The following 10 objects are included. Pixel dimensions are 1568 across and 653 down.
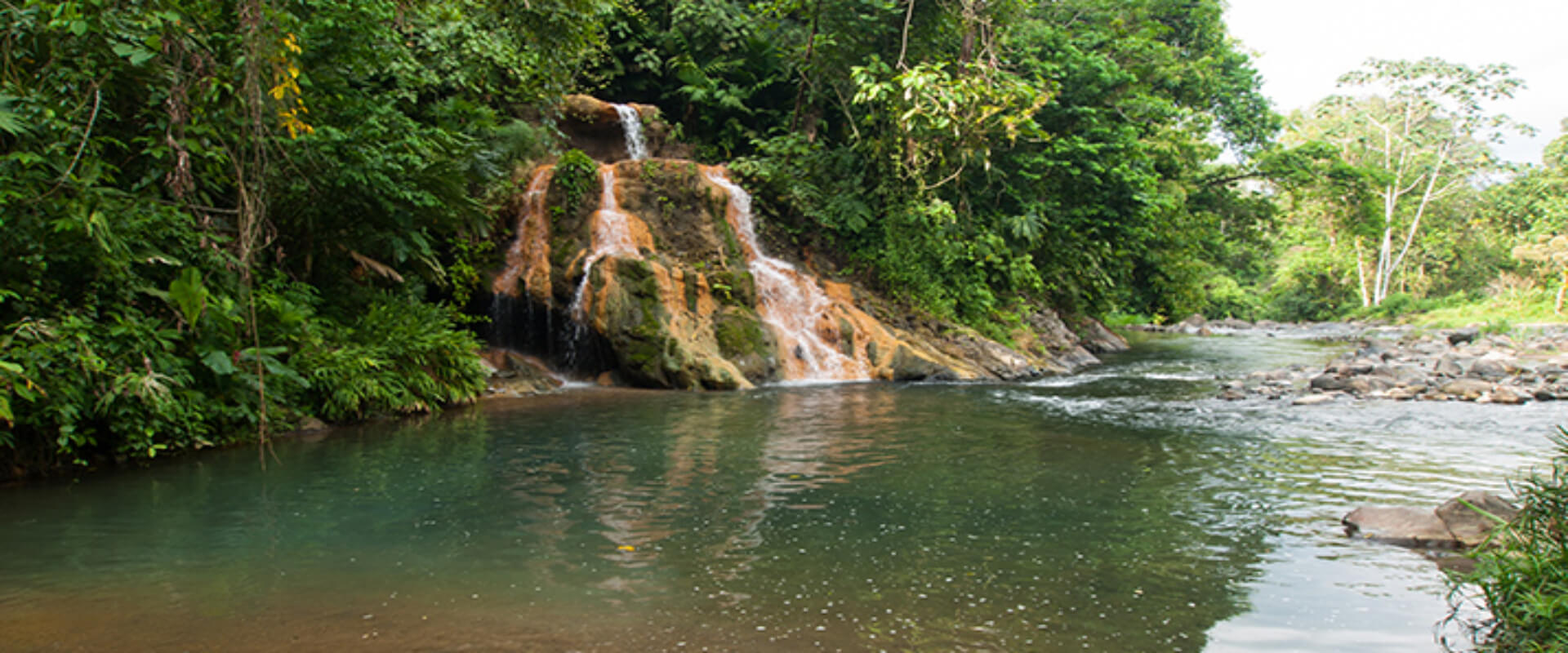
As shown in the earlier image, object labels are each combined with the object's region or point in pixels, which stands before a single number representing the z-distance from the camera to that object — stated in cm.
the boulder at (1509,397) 1138
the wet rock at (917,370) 1481
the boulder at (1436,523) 482
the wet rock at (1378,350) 1884
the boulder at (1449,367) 1427
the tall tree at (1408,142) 3600
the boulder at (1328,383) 1284
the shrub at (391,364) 902
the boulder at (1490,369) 1389
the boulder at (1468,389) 1177
